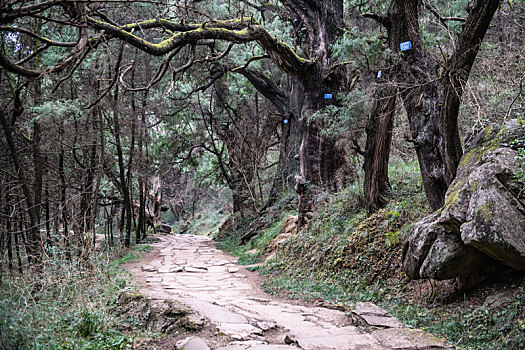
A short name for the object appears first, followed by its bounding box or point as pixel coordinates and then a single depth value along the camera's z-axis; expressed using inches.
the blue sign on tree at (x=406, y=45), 231.3
